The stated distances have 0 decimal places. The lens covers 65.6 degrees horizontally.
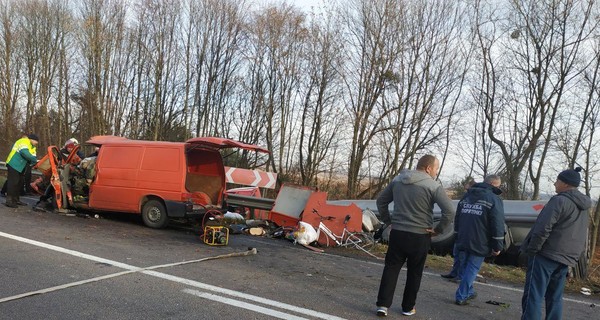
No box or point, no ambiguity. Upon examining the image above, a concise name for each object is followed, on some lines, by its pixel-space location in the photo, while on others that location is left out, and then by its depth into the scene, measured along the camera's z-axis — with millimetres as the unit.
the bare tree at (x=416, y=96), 22531
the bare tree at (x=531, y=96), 18781
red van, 9406
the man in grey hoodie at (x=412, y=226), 4707
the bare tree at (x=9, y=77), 33344
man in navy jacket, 5594
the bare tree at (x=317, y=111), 24859
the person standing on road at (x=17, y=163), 10086
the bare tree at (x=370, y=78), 22672
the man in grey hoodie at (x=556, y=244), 4434
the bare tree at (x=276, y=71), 25547
